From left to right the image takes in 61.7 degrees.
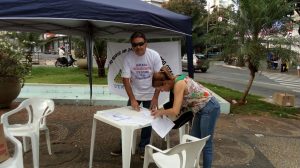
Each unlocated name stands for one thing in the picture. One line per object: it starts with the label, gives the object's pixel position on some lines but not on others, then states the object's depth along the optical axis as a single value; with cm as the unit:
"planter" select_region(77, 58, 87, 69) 1429
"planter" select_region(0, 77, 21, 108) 576
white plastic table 274
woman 251
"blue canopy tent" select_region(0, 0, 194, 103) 277
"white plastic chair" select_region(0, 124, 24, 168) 230
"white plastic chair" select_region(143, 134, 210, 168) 223
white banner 447
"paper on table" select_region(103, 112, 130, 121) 294
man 333
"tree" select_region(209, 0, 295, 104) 676
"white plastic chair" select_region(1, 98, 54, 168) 316
